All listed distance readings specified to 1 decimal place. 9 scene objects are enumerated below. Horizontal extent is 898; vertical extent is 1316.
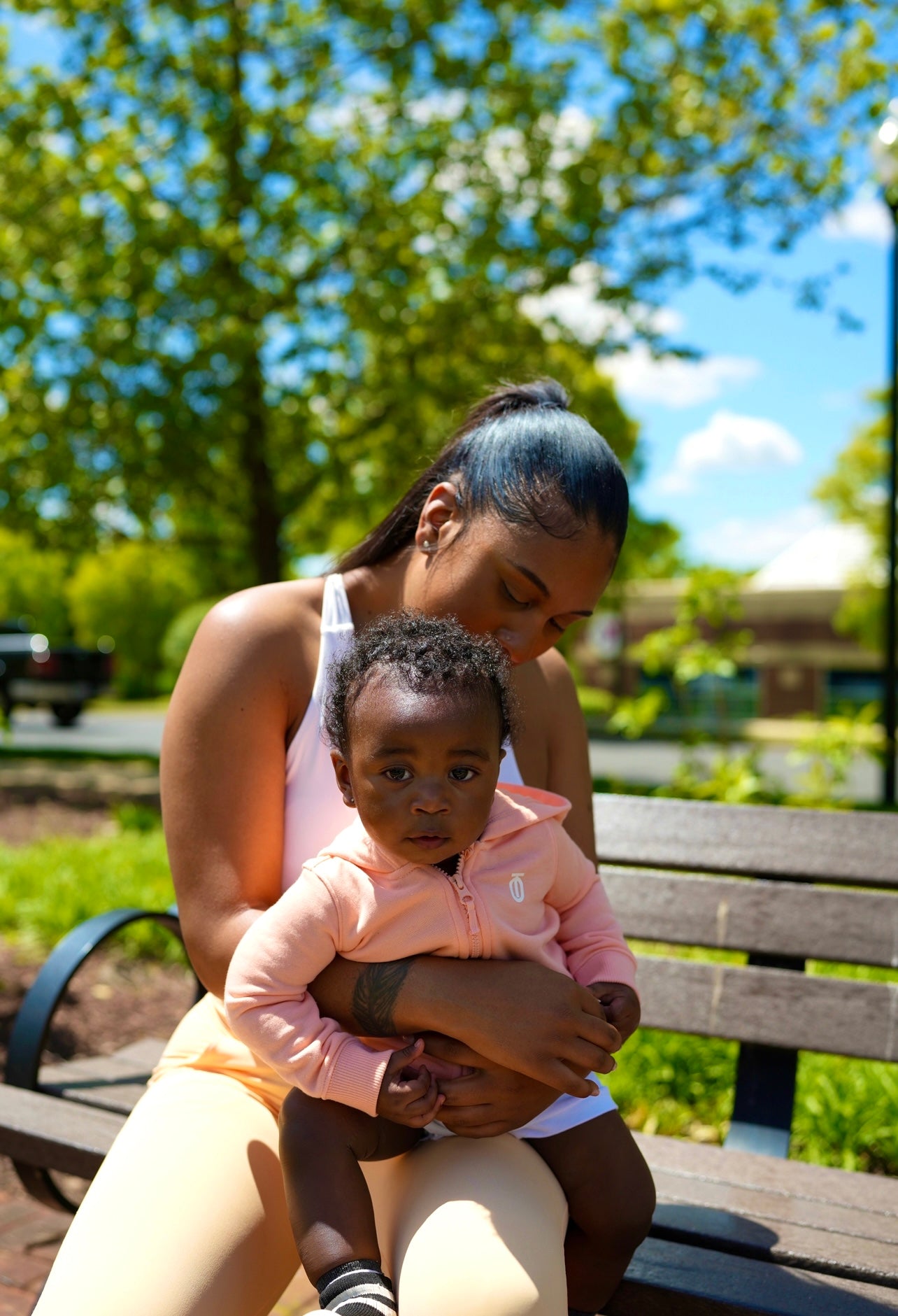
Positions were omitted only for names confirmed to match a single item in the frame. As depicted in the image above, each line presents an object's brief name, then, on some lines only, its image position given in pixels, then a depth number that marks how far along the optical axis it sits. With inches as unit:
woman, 62.0
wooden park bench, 84.3
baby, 63.8
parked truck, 861.2
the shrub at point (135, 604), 1386.6
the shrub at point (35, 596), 1624.0
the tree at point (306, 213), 374.6
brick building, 1311.5
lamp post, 253.9
